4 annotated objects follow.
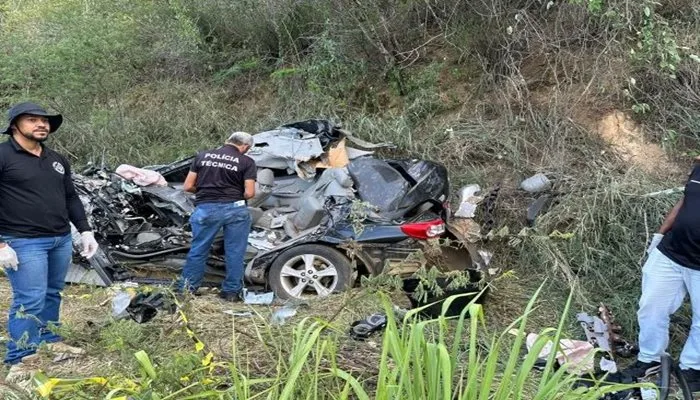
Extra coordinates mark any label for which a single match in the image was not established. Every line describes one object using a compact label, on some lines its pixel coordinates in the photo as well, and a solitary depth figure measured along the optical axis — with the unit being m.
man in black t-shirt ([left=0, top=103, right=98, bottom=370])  3.75
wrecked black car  5.14
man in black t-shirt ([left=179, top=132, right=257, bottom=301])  5.20
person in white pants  3.74
